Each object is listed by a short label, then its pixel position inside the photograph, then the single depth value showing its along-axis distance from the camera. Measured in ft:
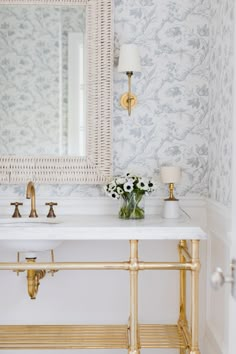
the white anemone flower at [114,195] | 7.97
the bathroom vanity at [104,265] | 7.06
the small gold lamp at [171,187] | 8.17
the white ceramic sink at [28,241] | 7.25
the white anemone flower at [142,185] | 7.85
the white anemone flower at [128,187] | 7.83
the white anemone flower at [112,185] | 7.99
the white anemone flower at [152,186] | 7.94
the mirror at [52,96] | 8.58
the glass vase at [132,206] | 7.97
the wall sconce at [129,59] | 8.16
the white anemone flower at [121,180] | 7.92
